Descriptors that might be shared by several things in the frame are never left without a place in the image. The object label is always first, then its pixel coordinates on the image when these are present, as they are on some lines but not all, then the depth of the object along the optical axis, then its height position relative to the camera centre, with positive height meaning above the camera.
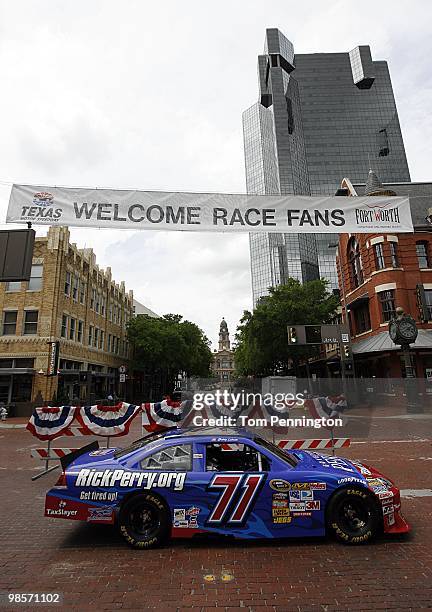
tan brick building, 26.41 +5.61
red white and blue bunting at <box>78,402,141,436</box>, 10.34 -0.51
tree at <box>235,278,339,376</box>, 35.00 +7.23
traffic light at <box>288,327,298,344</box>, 23.16 +3.59
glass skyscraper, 116.81 +87.61
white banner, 8.09 +4.09
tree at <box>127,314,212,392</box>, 43.22 +6.45
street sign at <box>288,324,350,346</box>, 21.97 +3.48
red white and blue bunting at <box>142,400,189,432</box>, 10.89 -0.49
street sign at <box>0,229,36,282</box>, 7.21 +2.86
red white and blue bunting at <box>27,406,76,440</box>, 10.04 -0.51
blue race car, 5.12 -1.41
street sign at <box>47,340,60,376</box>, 25.89 +2.90
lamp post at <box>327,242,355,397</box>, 23.19 +2.35
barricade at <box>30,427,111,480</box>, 8.83 -1.17
